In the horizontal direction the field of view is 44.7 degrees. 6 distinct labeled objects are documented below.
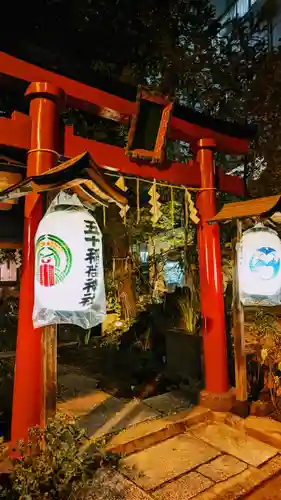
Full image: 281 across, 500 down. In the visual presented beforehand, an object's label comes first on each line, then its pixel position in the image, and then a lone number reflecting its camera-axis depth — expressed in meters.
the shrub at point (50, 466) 3.36
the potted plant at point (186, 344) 7.38
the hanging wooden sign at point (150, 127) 5.57
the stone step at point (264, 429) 5.16
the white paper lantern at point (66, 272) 3.75
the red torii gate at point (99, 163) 4.23
